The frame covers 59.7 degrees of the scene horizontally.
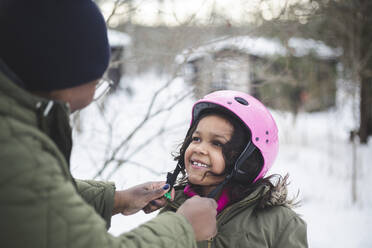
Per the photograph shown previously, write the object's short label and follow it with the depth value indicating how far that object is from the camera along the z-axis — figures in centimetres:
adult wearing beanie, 82
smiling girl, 177
